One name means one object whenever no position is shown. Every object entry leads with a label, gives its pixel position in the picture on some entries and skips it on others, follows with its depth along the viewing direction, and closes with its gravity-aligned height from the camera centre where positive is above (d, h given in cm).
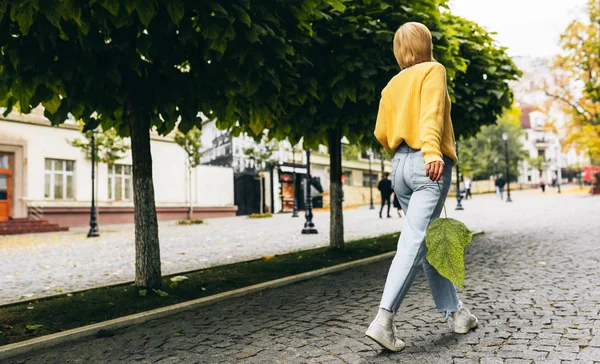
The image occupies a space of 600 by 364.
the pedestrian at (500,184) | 3741 +109
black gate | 3384 +85
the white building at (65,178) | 2175 +157
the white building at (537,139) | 8706 +1033
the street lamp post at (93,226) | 1711 -59
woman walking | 321 +30
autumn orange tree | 2577 +695
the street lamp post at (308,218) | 1517 -46
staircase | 1953 -65
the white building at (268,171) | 3431 +251
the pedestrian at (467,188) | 4281 +97
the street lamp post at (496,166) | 5707 +391
